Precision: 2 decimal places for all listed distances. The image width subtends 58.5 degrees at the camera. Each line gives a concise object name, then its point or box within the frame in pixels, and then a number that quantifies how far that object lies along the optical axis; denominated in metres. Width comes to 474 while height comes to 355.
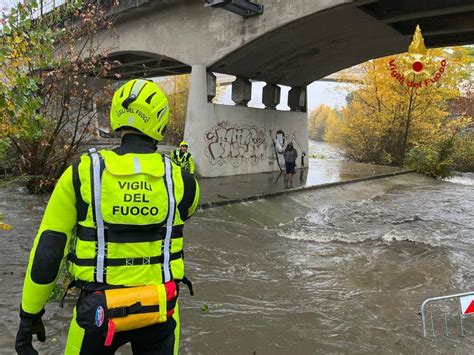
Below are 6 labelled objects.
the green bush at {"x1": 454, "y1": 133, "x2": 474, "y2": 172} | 26.16
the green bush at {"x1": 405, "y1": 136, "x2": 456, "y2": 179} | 21.20
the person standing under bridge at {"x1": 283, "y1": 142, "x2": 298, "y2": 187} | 15.80
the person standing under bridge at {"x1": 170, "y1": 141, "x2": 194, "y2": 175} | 10.83
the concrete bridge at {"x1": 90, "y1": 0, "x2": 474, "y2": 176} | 12.88
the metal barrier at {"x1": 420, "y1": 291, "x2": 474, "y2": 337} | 4.14
